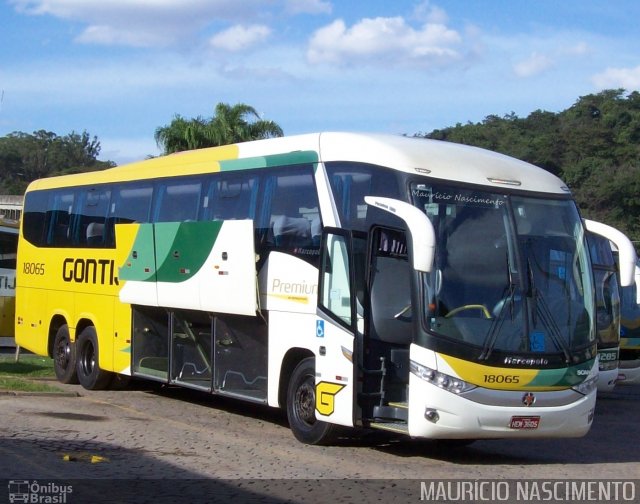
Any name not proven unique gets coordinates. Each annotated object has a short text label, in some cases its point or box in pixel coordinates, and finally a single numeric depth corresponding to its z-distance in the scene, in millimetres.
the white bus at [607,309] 17359
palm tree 37906
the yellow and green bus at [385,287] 10469
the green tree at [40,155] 93125
